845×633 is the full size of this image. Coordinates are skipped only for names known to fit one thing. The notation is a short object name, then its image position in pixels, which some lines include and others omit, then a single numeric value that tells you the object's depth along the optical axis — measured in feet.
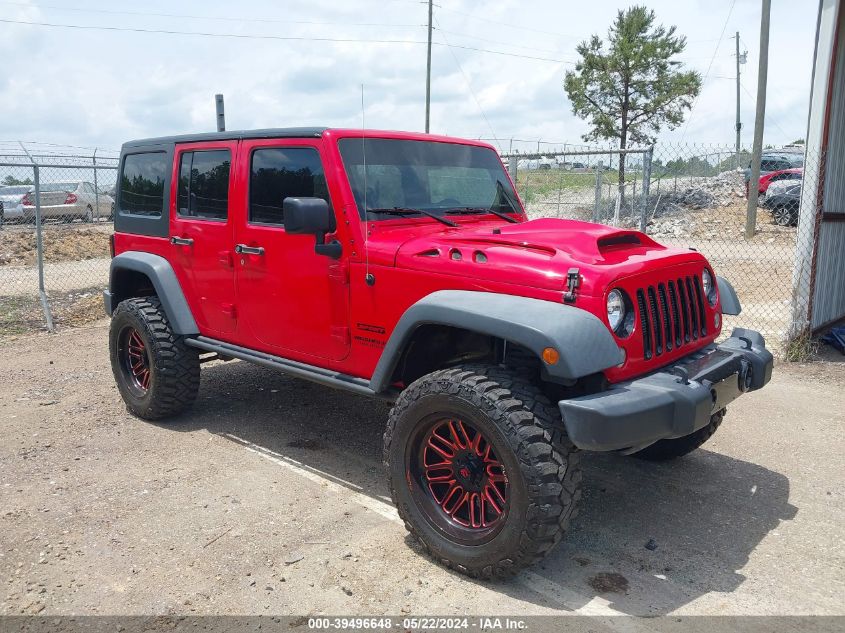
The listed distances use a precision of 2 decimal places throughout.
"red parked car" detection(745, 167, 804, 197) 62.28
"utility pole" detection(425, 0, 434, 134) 78.27
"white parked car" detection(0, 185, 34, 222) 49.52
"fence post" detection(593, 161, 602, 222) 34.32
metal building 21.61
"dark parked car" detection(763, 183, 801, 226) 57.16
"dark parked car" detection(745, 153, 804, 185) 69.46
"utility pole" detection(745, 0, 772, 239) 51.39
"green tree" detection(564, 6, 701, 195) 66.44
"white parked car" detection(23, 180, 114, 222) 49.88
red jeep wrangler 9.64
